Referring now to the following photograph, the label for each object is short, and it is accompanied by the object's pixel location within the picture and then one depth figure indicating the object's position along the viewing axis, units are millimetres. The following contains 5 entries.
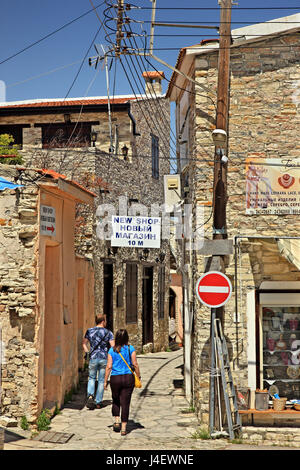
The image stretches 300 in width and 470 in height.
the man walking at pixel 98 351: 10500
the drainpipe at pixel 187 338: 12063
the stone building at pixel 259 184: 9773
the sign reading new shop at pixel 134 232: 14883
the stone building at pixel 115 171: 16516
